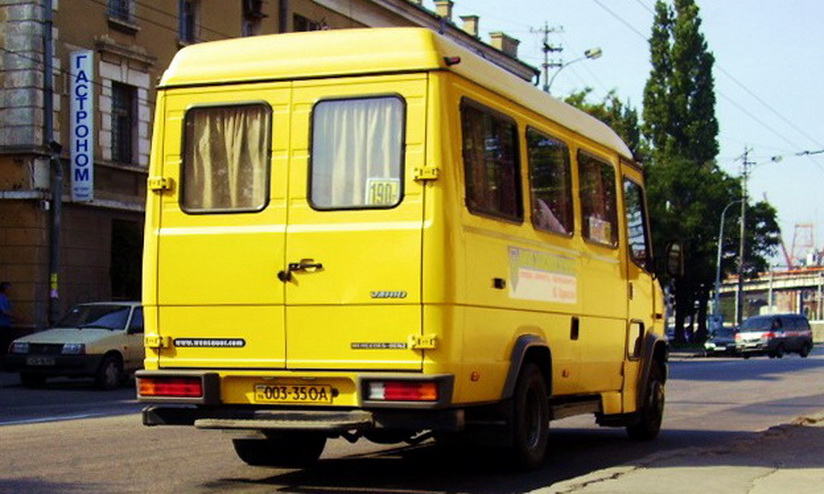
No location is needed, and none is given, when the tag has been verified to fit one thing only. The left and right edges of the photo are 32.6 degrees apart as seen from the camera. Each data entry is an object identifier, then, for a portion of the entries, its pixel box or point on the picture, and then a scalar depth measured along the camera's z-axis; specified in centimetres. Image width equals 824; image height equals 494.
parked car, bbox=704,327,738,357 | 5809
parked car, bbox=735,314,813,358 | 5472
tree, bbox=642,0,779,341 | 7962
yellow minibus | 962
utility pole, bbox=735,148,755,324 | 8094
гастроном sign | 3116
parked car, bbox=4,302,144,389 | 2364
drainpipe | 3048
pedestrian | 2866
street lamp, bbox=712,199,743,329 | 7783
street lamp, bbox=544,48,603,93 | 5138
